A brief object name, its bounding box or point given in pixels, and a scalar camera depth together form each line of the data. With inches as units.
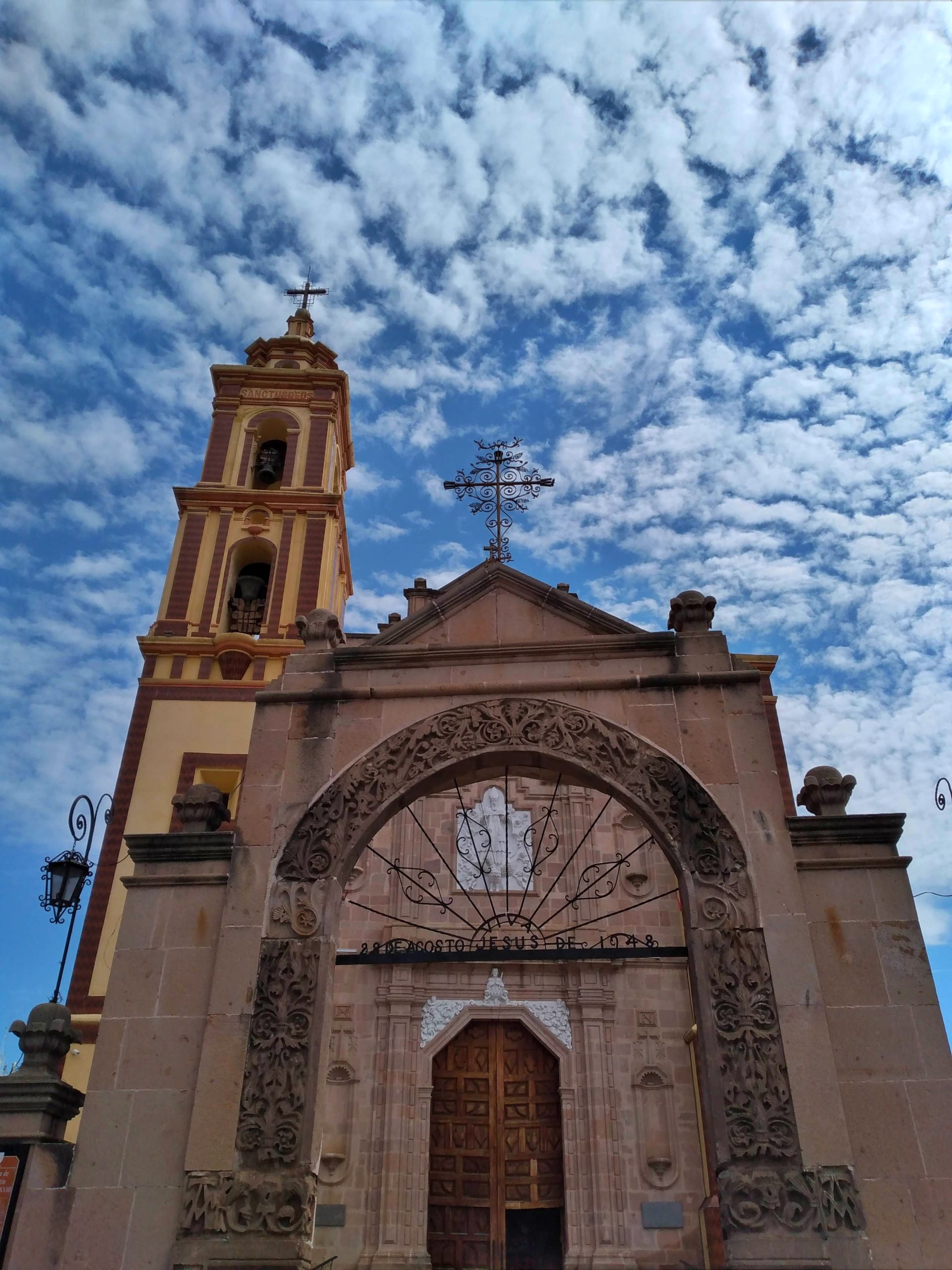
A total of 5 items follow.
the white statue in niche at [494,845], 648.4
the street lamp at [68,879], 424.5
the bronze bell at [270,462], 885.2
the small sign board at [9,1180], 276.5
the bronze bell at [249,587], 799.7
